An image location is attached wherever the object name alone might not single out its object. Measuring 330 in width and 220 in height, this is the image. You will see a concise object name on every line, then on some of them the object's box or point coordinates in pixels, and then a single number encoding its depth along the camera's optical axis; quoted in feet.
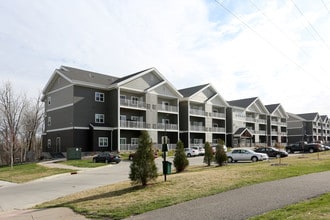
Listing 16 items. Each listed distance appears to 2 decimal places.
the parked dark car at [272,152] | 119.85
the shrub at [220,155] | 87.76
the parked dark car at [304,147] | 150.82
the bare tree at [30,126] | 192.13
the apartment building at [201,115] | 190.60
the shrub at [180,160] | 75.72
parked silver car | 105.70
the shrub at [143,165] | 49.47
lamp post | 54.11
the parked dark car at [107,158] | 121.90
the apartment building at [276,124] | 273.13
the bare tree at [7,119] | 171.42
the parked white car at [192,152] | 154.21
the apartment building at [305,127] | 339.20
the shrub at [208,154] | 91.30
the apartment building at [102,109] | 150.00
